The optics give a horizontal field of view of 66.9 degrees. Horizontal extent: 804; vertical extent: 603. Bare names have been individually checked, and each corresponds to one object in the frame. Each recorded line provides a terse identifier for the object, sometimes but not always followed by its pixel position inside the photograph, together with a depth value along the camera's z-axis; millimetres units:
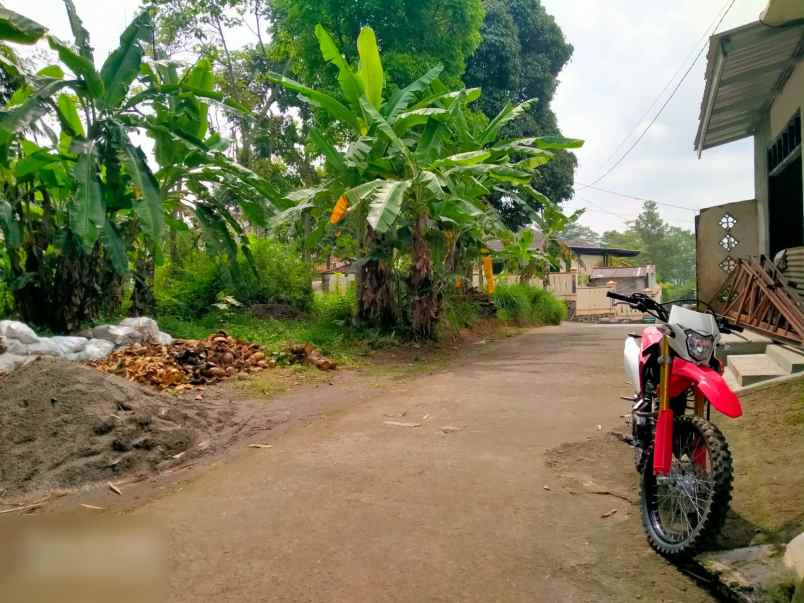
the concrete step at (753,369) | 5516
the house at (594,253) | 38281
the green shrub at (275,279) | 12164
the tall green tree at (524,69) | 19969
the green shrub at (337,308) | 11500
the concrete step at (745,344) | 6637
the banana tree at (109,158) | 7848
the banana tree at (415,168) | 9398
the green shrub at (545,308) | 19938
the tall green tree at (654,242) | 61656
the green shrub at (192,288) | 11273
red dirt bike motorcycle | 2705
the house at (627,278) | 37278
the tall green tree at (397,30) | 13359
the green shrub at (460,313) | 12680
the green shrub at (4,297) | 9102
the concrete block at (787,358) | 5270
